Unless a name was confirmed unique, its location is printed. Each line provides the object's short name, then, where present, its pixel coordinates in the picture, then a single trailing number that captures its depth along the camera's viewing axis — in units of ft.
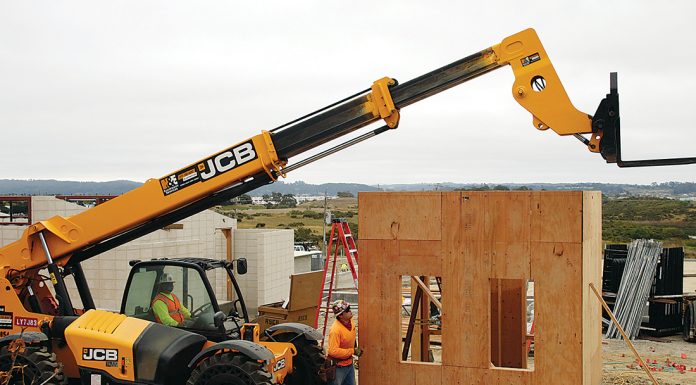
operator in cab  28.22
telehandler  24.94
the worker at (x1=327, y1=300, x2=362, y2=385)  29.32
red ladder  40.86
